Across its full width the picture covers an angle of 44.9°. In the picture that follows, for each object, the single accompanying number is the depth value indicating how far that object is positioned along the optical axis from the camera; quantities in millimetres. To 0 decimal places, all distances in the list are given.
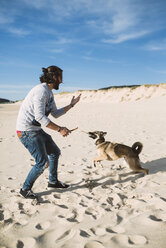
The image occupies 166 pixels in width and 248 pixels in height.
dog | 5172
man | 3527
